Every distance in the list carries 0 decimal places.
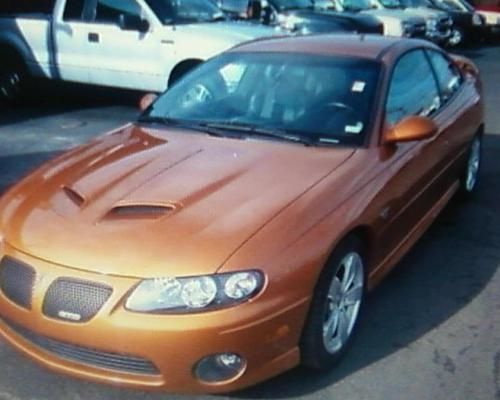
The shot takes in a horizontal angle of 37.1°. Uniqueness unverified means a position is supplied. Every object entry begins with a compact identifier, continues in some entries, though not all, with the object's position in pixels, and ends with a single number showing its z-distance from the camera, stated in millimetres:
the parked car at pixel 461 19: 17859
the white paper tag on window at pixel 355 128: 4039
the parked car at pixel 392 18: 14695
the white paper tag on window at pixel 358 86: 4270
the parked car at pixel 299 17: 12234
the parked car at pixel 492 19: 20000
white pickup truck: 9188
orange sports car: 2949
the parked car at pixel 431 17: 15922
